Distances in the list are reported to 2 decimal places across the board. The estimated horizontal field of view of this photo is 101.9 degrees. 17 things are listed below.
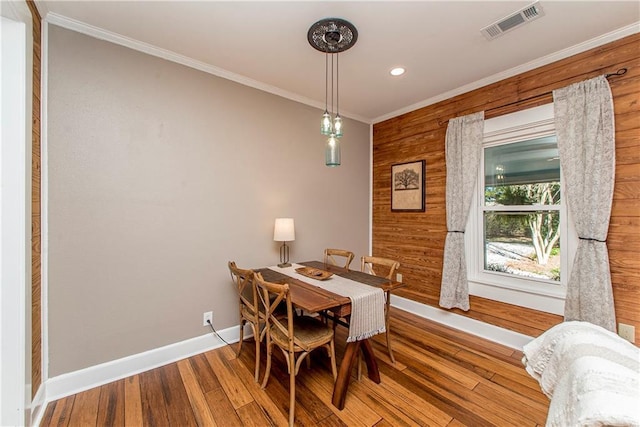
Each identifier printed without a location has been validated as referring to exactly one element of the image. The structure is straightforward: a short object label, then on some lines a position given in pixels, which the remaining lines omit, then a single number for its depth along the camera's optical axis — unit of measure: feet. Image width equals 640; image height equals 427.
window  7.64
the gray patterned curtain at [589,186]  6.48
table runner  5.74
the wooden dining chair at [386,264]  7.13
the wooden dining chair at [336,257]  9.24
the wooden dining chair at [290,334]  5.24
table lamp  8.70
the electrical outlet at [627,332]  6.27
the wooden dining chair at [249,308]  6.38
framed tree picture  10.71
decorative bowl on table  7.34
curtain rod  6.45
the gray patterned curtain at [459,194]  9.04
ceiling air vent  5.74
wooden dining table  5.52
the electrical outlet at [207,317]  7.87
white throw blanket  2.43
